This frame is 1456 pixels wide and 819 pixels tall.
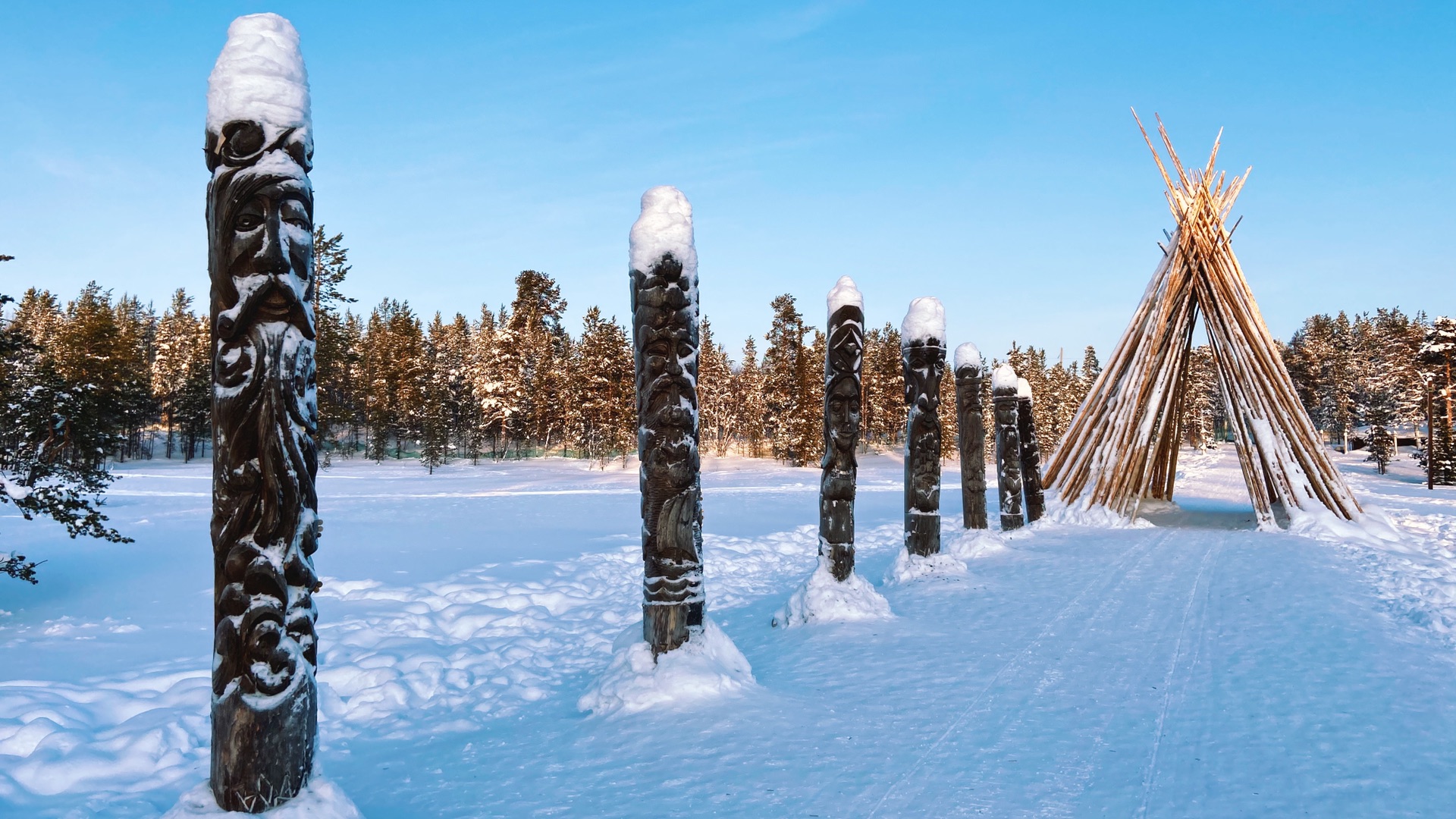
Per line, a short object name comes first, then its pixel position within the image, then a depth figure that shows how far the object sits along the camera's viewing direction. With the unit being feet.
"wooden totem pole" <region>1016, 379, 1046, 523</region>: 47.32
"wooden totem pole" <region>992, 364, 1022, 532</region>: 46.03
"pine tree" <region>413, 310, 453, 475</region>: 128.57
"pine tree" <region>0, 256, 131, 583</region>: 25.59
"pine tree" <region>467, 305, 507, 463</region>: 145.69
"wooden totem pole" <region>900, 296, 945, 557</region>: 32.12
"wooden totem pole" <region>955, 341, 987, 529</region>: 42.01
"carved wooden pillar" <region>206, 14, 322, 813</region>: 10.54
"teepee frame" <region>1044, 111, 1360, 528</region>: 43.39
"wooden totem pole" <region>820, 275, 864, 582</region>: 26.99
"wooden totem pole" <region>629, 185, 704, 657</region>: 19.52
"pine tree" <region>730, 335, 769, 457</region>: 164.76
